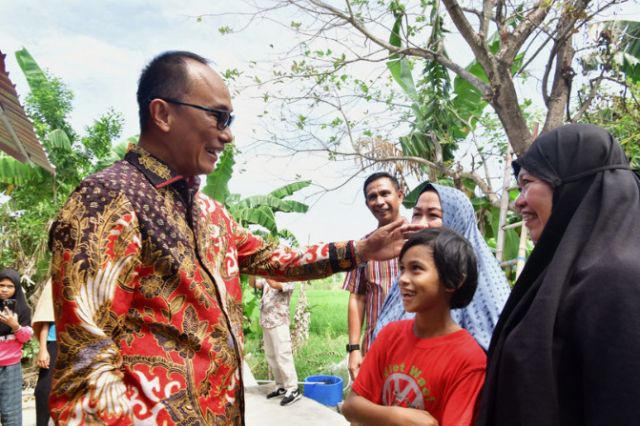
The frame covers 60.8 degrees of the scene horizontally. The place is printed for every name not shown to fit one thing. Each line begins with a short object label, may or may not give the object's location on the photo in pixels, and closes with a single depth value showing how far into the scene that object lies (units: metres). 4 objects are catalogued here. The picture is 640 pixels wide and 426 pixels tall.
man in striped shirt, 3.64
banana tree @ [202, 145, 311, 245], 10.12
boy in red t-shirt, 1.71
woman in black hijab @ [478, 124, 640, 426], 1.24
